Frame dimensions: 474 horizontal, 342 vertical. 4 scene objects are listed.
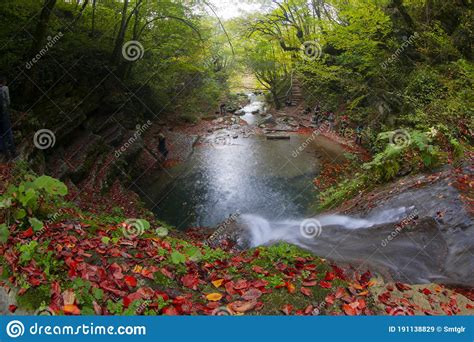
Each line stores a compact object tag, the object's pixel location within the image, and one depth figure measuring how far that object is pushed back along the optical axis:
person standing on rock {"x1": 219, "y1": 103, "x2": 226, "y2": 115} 28.74
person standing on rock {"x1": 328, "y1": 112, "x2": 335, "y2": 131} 20.78
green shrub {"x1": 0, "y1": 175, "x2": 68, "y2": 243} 4.19
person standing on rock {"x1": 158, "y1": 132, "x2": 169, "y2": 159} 15.63
